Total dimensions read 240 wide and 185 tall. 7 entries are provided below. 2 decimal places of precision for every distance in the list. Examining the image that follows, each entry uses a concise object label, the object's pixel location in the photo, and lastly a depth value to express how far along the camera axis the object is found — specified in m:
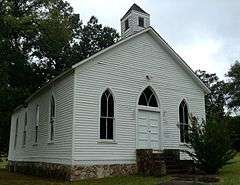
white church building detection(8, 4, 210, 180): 11.07
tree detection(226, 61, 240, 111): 35.66
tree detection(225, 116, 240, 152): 11.44
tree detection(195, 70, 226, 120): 42.36
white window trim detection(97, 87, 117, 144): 11.27
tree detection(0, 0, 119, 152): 13.92
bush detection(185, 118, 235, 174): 10.81
